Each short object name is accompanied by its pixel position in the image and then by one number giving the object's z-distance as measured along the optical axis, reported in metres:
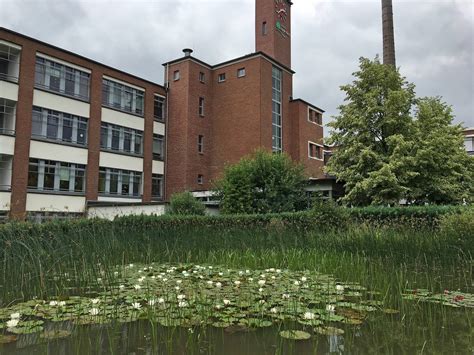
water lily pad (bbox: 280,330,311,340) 3.37
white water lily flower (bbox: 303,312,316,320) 3.60
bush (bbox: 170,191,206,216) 23.81
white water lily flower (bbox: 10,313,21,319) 3.74
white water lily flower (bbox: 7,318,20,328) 3.46
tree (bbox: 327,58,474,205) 19.38
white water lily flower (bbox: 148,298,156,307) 4.10
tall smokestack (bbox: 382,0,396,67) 21.00
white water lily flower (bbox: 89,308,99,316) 3.83
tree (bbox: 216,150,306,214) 23.44
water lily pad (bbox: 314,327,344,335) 3.54
